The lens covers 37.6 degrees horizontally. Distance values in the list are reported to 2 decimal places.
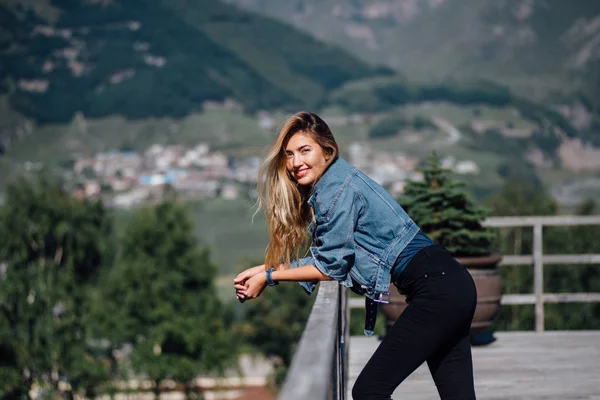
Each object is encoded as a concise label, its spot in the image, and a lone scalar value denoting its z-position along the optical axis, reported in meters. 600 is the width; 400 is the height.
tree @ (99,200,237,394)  41.66
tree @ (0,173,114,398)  38.84
